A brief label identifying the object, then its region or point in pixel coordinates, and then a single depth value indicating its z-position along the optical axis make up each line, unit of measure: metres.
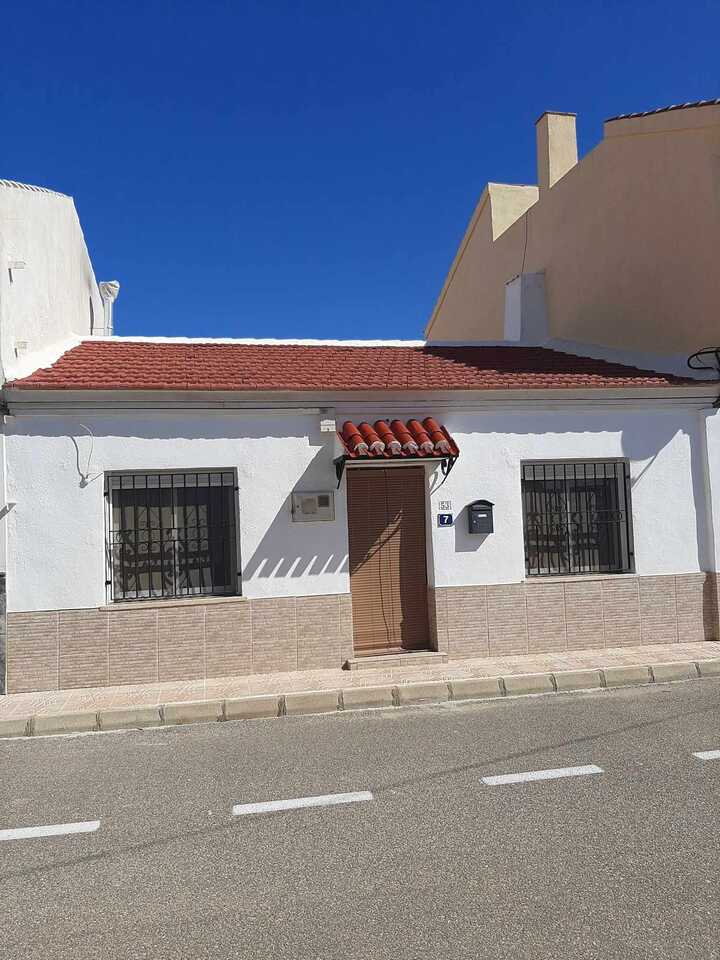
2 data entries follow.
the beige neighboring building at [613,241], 10.76
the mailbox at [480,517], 9.15
